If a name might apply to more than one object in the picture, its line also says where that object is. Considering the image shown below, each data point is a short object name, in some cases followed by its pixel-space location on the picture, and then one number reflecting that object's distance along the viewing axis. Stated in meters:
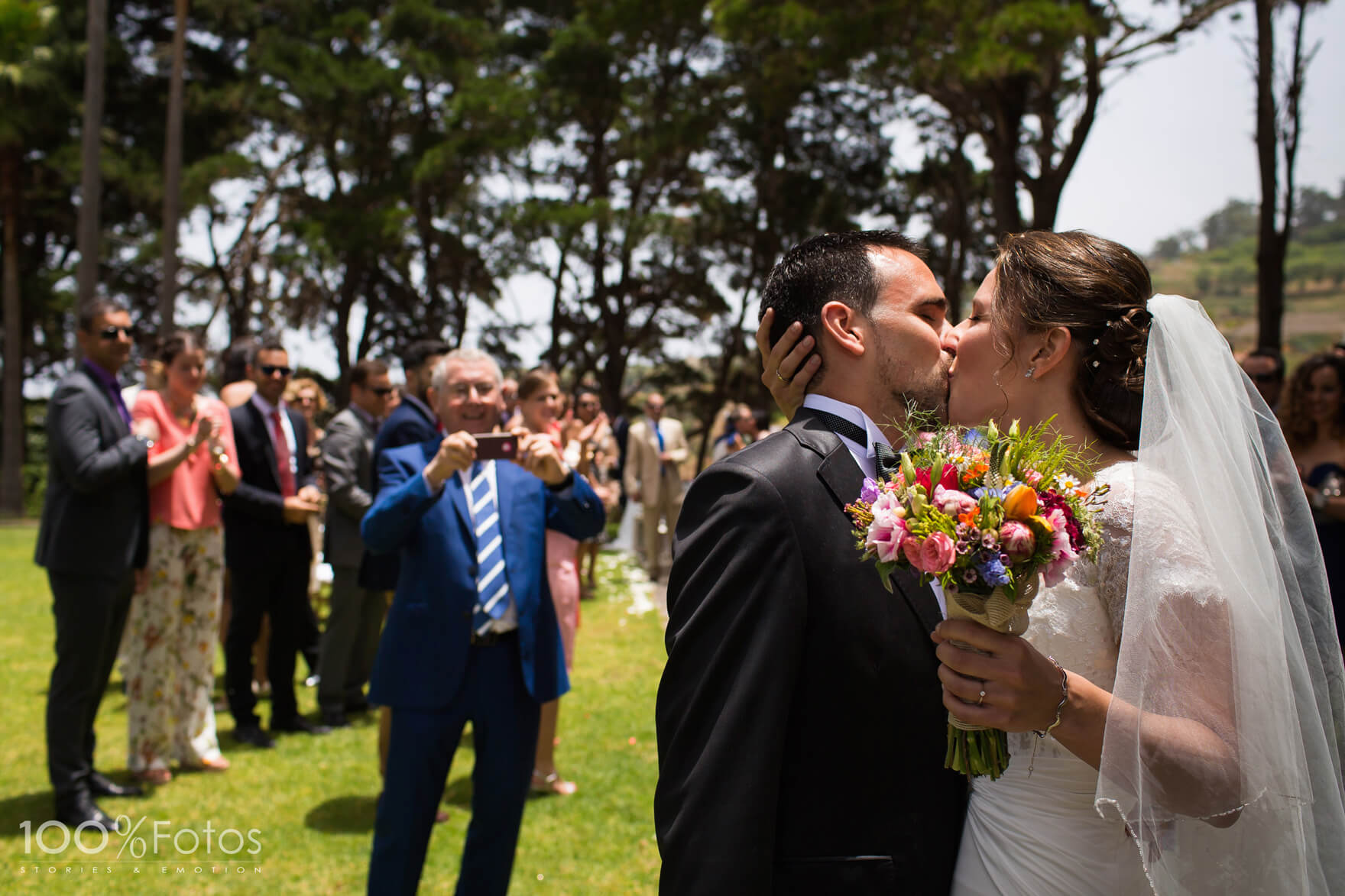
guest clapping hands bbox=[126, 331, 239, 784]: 5.78
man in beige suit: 13.35
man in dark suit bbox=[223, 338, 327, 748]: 6.66
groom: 1.88
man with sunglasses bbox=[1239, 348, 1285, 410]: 6.02
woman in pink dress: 5.62
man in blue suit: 3.64
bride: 1.76
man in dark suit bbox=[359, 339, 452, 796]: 5.25
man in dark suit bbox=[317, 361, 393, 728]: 7.07
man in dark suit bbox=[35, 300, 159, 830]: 4.92
